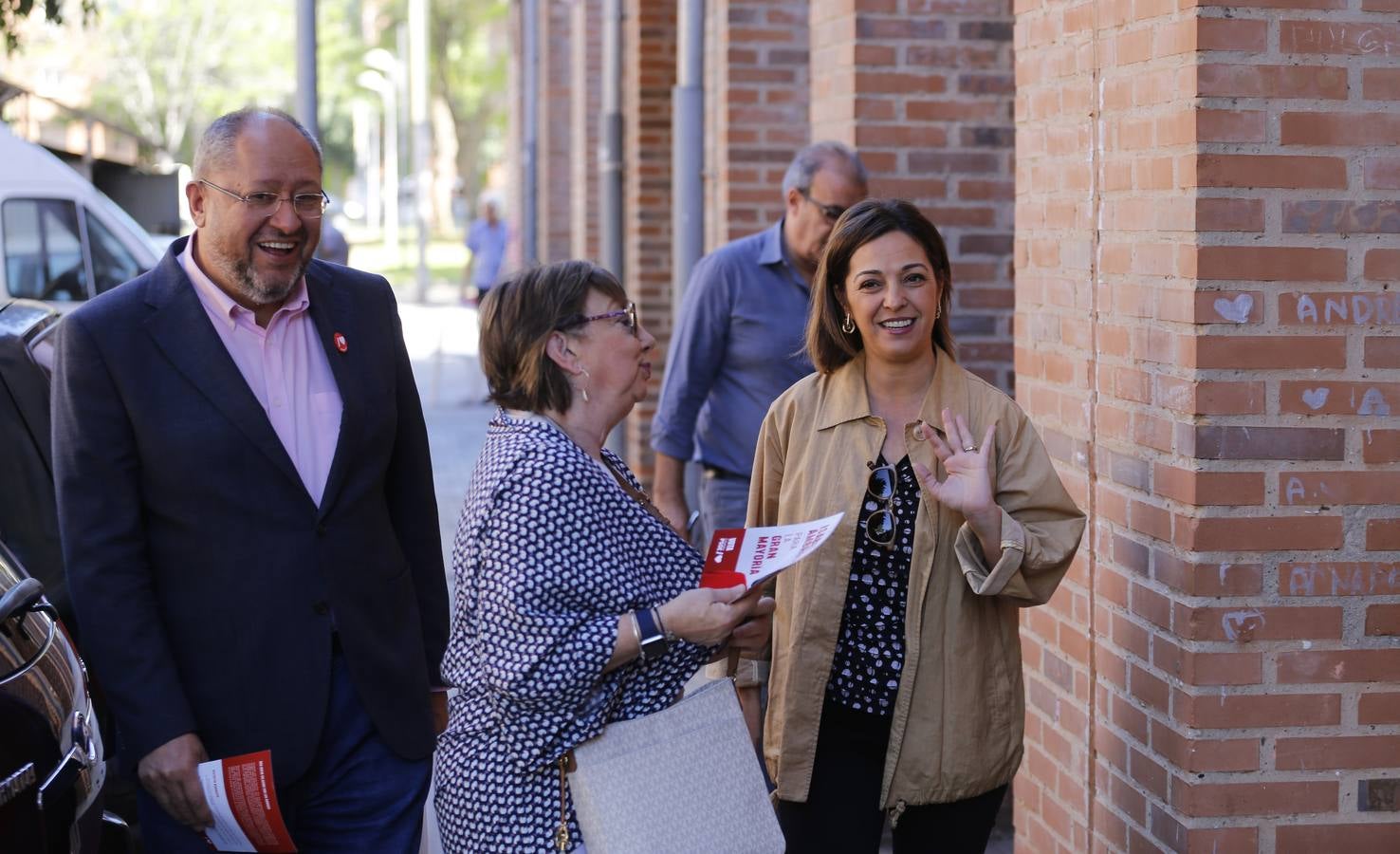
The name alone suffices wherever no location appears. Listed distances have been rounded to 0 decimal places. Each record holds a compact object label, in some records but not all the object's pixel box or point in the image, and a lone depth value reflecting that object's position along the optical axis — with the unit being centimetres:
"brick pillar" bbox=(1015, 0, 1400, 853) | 329
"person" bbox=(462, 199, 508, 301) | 2041
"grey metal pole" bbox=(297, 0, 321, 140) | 799
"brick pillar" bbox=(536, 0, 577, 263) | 1916
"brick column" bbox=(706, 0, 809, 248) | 782
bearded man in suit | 315
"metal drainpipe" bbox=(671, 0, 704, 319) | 741
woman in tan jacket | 332
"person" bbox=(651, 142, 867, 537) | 546
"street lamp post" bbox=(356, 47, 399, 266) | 5134
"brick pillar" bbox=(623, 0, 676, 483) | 1084
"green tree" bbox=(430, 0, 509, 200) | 5438
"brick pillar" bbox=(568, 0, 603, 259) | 1430
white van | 1280
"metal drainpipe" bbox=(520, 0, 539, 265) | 1723
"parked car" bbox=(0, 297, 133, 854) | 291
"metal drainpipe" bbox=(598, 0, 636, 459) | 928
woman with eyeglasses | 288
